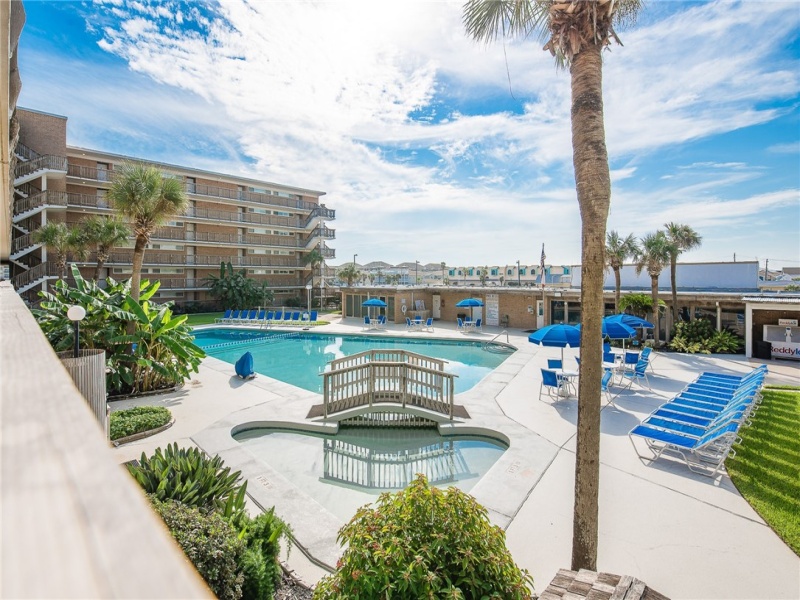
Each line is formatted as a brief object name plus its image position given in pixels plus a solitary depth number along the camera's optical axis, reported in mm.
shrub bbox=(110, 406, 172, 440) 8736
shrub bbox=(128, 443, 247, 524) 4926
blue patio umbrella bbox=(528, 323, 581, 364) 12117
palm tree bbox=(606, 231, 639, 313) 22078
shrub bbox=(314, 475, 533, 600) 2996
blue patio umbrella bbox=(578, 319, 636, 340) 12766
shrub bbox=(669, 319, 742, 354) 19062
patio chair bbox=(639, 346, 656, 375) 14619
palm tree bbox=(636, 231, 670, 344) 20531
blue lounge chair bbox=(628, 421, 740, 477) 7344
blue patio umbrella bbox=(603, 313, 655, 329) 15223
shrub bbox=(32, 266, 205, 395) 11203
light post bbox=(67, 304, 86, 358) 6491
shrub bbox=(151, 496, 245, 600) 3719
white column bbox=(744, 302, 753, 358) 17922
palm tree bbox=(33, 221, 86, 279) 27453
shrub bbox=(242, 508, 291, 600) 4051
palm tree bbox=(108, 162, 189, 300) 13250
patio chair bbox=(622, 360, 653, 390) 13297
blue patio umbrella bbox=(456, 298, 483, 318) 26047
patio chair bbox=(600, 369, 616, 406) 11844
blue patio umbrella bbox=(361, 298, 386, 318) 28488
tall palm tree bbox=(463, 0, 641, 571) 4820
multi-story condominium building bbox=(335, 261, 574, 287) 46572
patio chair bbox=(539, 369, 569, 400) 11469
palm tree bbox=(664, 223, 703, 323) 21125
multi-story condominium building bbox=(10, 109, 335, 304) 30672
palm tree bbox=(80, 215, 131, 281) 28406
